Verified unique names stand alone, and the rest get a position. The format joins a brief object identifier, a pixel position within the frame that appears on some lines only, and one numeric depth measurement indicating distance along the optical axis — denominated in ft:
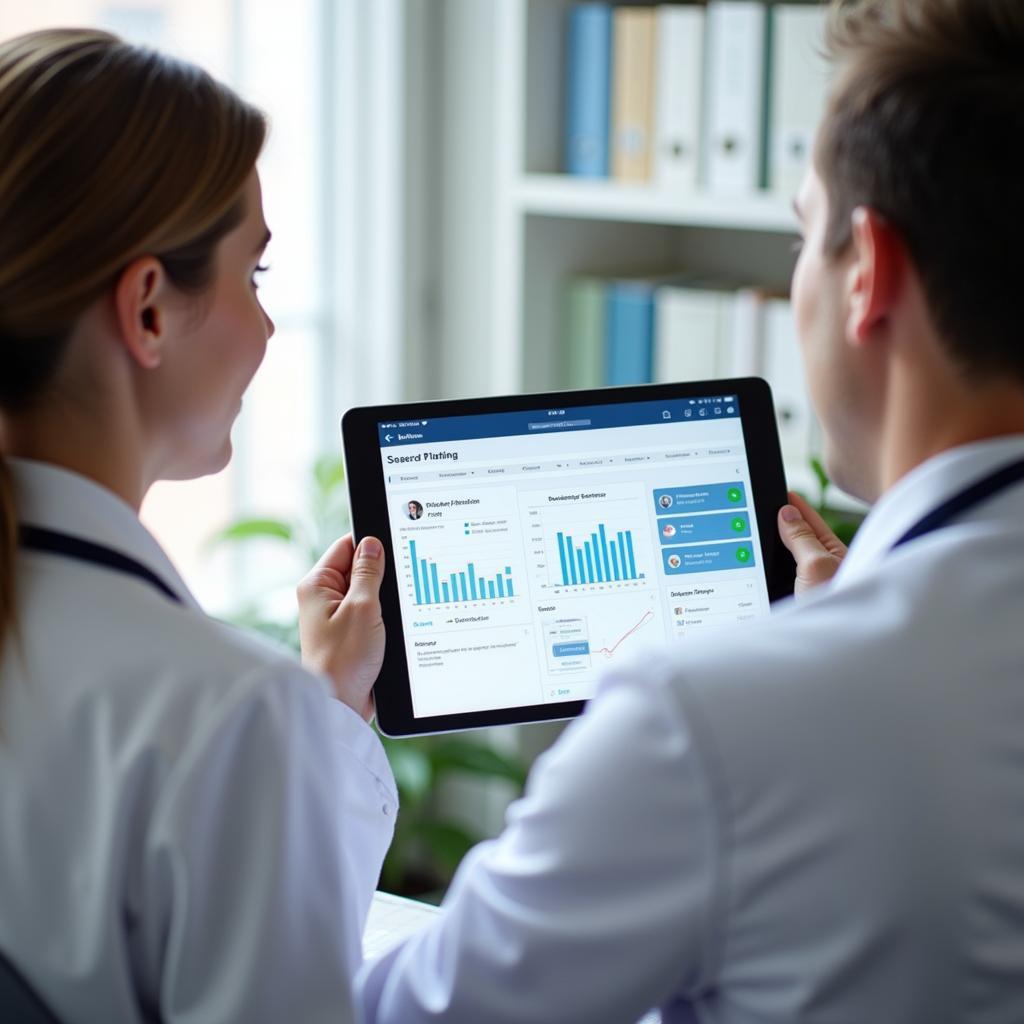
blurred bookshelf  7.91
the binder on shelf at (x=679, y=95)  7.79
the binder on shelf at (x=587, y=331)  8.69
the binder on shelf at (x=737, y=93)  7.54
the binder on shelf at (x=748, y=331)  7.95
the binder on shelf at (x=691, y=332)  8.15
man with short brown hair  2.66
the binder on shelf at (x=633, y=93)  7.98
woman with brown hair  2.85
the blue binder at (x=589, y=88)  8.20
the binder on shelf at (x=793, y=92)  7.27
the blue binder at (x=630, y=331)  8.48
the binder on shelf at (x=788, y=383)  7.77
